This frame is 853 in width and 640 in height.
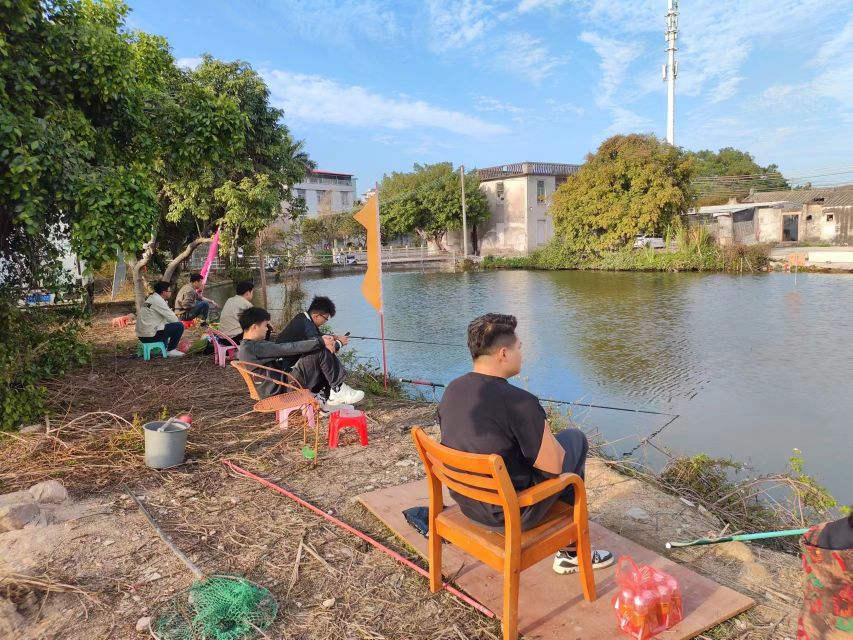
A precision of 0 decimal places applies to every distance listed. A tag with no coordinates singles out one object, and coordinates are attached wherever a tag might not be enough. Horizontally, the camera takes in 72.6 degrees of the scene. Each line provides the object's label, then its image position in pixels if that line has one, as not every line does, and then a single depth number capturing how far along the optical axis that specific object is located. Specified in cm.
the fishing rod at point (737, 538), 220
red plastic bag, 208
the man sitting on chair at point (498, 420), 210
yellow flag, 634
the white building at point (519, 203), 3728
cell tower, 3459
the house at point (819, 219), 2938
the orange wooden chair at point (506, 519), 196
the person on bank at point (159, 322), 749
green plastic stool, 758
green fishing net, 223
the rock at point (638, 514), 326
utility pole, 3477
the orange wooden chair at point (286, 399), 425
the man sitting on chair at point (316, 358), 470
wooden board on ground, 218
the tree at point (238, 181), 1102
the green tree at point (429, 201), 3684
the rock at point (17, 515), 292
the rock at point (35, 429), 430
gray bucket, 384
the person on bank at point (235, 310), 714
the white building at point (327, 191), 4919
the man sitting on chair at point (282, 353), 455
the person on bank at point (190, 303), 1045
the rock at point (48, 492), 328
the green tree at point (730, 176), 4388
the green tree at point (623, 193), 2645
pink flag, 1079
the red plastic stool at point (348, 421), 434
